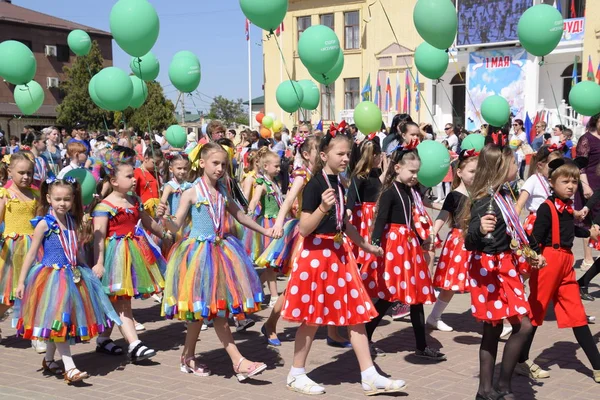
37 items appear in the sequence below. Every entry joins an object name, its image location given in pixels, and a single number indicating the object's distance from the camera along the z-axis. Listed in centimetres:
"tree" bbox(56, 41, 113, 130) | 3253
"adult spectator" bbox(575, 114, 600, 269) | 820
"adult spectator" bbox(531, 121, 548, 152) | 1556
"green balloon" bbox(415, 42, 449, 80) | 890
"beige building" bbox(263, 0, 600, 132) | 2784
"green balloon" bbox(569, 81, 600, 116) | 808
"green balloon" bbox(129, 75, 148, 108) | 901
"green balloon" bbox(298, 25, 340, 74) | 790
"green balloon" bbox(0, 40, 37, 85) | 834
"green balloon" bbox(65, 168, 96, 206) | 627
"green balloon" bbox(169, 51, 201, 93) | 873
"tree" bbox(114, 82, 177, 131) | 3775
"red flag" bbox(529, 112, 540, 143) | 1835
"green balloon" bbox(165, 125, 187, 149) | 1070
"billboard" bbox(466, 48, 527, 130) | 2891
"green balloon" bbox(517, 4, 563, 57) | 770
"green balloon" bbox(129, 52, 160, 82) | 947
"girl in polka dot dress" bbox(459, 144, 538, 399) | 470
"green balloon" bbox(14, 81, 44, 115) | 957
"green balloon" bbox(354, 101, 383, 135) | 790
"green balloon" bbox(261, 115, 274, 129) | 1705
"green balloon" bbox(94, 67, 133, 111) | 770
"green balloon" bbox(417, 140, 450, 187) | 642
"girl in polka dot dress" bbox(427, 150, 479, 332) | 623
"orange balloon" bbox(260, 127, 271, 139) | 1752
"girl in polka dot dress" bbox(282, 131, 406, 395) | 499
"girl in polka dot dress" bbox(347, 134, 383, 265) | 657
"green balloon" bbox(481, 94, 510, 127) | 840
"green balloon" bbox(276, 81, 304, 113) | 956
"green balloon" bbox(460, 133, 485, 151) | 757
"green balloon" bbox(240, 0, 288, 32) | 736
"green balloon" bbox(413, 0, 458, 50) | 736
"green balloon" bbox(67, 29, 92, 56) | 1036
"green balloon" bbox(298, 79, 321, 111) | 1039
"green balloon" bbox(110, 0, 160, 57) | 712
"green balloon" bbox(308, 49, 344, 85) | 862
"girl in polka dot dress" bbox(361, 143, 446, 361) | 579
